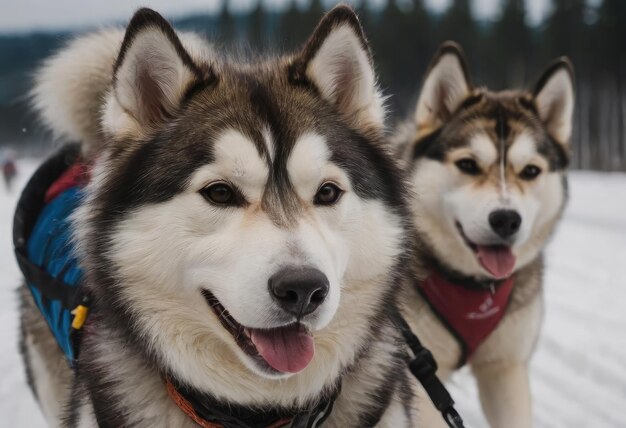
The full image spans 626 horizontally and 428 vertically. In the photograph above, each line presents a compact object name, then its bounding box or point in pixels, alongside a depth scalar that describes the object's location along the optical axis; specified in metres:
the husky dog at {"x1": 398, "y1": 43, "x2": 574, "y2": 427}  3.09
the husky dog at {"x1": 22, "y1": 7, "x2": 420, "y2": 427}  1.67
